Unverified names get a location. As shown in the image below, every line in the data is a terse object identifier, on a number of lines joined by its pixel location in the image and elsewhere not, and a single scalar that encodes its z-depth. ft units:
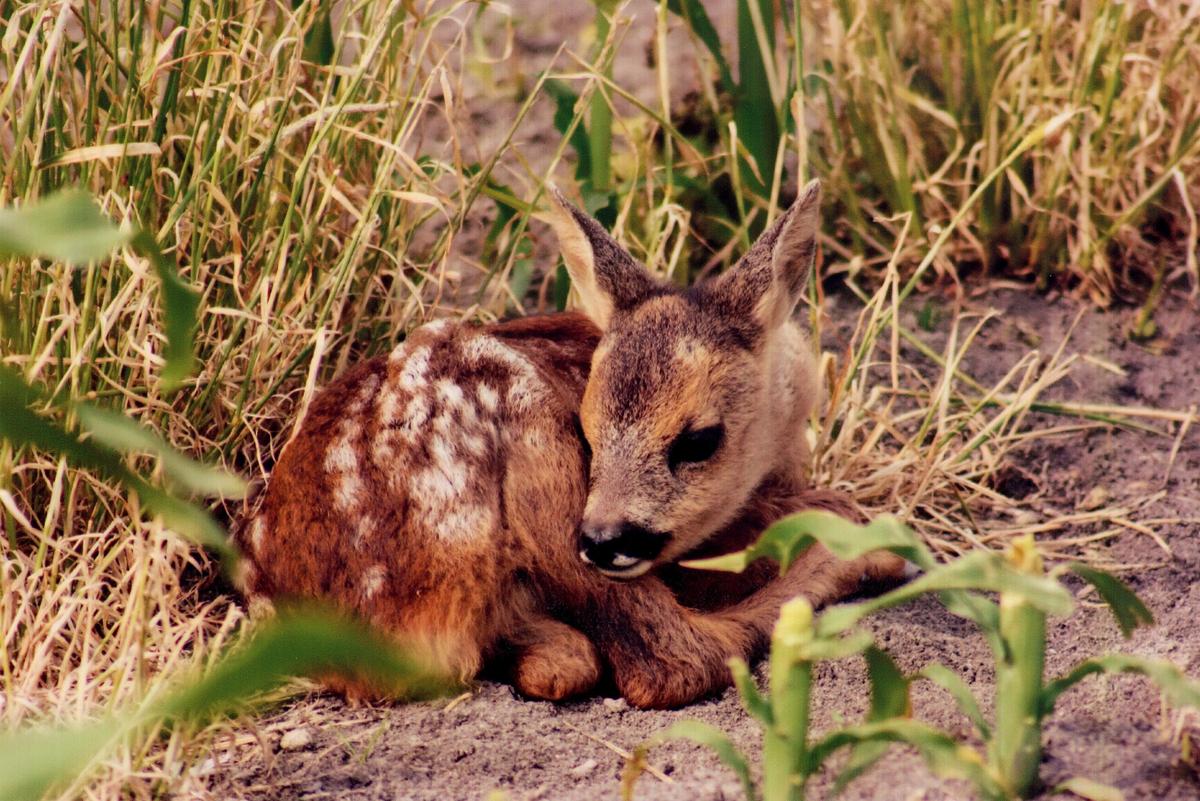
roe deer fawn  24.57
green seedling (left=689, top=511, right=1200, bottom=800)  23.85
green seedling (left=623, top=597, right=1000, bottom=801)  23.89
